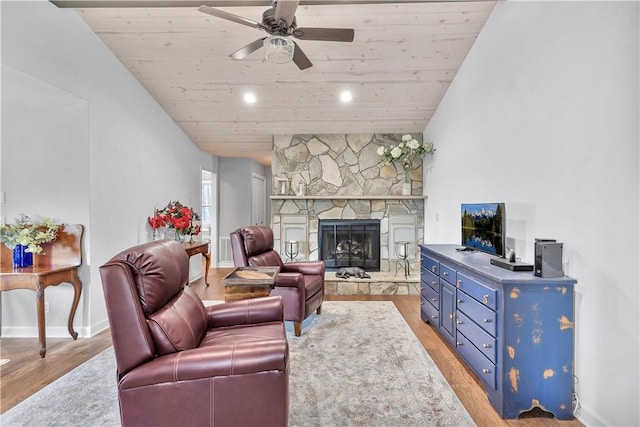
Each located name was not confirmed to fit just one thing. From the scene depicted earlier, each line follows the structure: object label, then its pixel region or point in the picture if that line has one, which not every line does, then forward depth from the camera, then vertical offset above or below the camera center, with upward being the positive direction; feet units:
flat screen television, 7.66 -0.41
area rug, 6.10 -3.91
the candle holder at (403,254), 15.19 -2.06
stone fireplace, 16.81 +1.12
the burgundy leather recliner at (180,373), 4.46 -2.28
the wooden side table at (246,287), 8.14 -1.96
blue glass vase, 9.14 -1.39
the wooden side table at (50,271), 8.45 -1.71
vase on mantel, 16.52 +1.20
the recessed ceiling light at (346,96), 13.51 +4.90
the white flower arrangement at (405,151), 15.34 +2.95
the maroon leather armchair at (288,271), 9.95 -2.15
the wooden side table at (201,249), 14.68 -1.89
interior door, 22.06 +0.76
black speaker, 6.17 -0.90
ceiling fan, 7.02 +4.27
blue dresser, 6.11 -2.54
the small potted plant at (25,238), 9.05 -0.83
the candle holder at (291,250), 15.06 -1.93
